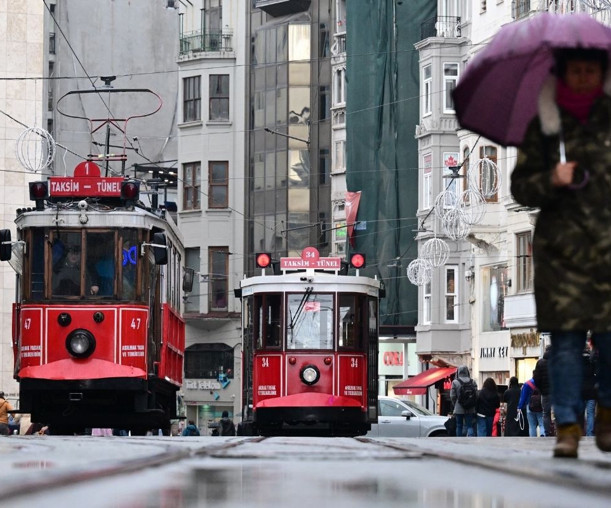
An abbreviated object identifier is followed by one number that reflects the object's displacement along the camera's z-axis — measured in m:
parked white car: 37.28
